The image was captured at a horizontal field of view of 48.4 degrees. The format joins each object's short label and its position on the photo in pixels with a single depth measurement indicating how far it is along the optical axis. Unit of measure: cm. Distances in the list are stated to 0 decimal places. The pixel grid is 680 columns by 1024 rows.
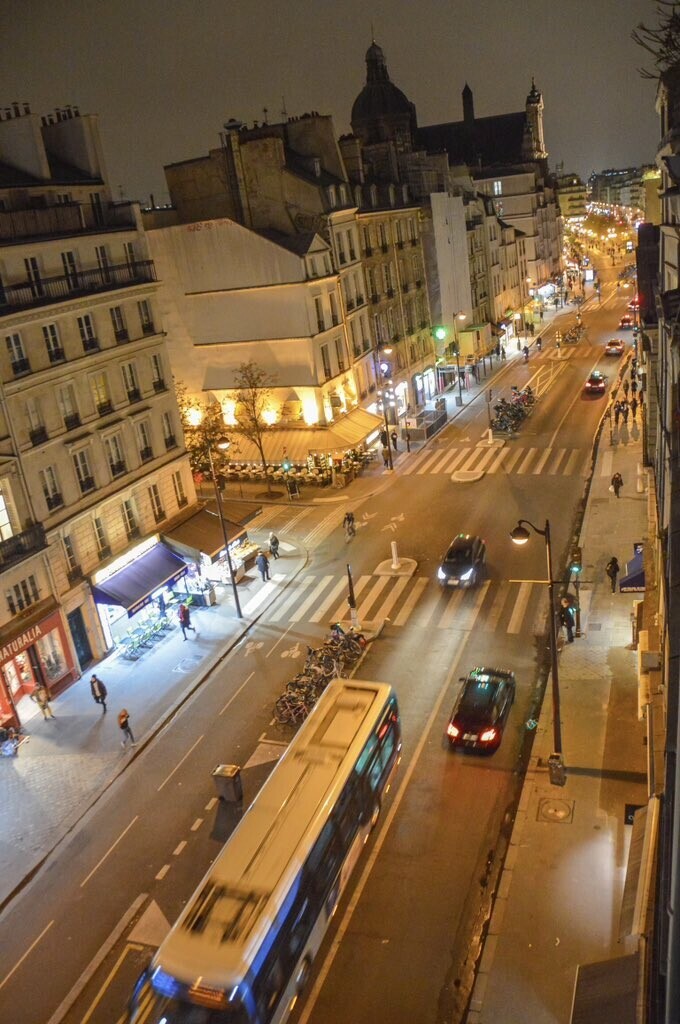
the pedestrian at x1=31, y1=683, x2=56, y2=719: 2648
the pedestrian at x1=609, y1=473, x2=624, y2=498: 3757
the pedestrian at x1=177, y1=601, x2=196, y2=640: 3038
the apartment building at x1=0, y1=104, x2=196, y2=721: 2634
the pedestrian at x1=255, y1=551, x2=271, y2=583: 3478
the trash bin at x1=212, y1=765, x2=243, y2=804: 2048
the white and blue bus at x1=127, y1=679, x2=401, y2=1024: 1243
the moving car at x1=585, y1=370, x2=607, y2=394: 5934
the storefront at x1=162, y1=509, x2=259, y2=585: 3303
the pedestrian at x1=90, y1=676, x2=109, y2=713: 2583
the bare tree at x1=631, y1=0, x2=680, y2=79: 2120
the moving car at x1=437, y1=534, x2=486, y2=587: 3134
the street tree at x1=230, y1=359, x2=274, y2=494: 4709
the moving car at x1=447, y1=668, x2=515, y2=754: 2134
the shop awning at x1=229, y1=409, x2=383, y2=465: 4750
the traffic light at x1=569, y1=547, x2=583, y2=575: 2904
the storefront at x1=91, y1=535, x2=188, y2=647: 2955
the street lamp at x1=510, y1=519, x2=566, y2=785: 1947
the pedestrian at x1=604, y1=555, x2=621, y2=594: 2903
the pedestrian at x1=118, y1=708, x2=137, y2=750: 2373
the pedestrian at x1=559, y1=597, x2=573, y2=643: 2598
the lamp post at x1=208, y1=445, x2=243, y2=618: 3100
